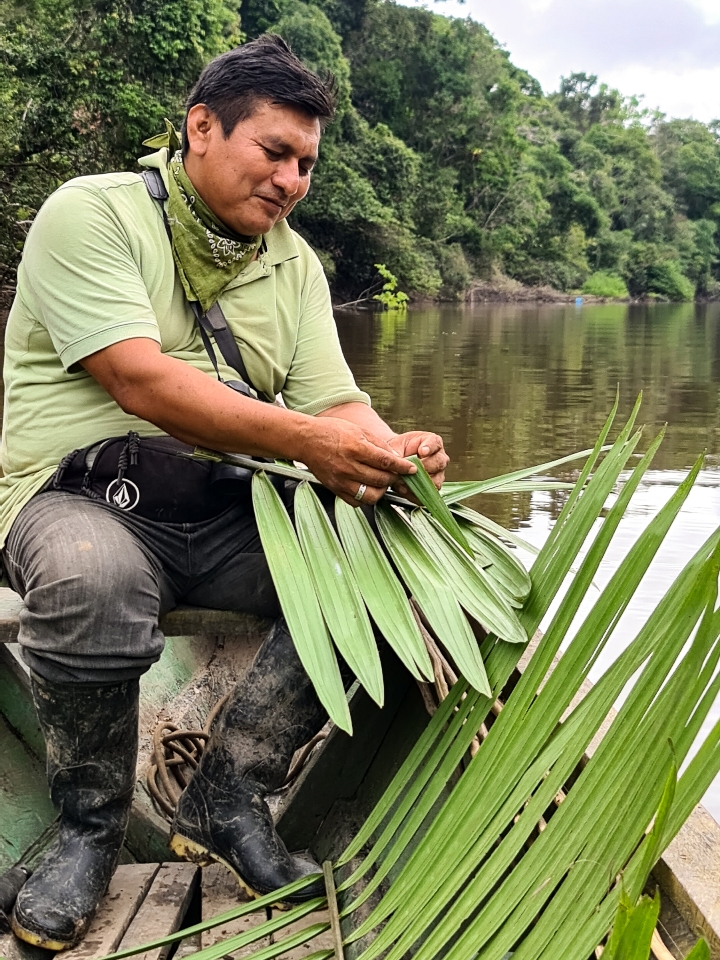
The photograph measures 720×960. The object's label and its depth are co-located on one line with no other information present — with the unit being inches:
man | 66.0
